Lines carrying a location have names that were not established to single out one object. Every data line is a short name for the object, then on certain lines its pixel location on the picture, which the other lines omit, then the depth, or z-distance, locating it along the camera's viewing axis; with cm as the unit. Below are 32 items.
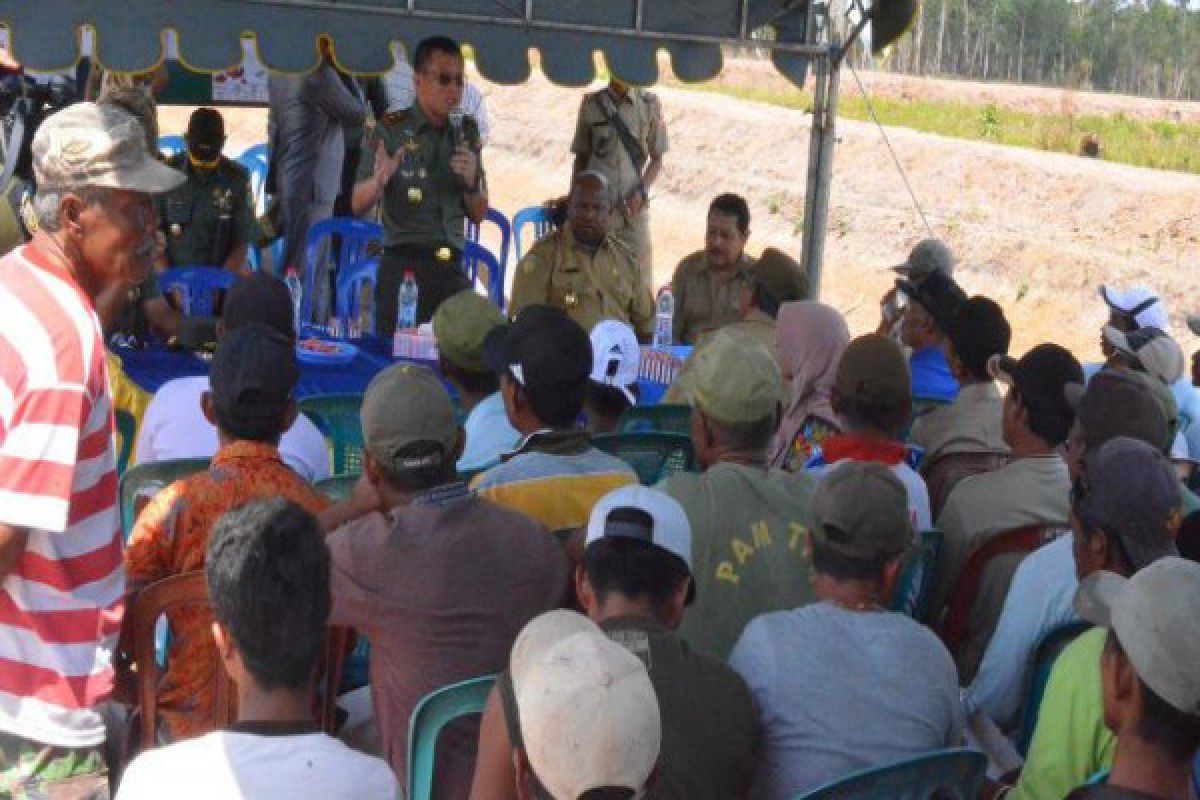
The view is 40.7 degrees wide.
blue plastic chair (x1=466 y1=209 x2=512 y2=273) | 988
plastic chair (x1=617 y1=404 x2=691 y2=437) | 560
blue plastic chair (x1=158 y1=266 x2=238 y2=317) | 754
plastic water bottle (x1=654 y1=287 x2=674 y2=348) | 787
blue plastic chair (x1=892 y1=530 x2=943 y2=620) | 423
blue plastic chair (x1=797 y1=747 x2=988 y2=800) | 271
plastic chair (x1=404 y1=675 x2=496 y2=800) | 302
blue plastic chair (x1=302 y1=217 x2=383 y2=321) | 912
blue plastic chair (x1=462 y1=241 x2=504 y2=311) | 885
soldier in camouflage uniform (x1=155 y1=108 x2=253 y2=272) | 839
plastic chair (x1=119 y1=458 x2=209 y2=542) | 412
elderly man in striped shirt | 269
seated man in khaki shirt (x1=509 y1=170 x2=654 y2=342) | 773
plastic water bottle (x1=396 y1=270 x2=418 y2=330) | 749
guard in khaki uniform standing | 1014
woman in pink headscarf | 524
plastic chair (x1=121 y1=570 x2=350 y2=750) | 323
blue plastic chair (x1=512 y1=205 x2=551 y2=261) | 1013
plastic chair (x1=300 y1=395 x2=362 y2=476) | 525
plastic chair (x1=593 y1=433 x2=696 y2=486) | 489
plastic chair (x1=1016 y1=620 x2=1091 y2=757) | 353
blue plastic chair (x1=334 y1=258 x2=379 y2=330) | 824
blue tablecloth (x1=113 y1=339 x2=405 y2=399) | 595
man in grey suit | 1063
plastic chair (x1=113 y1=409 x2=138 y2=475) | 513
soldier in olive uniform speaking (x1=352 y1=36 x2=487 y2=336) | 802
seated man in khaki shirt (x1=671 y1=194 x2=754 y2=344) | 784
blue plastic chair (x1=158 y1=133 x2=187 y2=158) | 1207
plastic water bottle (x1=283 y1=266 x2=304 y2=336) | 700
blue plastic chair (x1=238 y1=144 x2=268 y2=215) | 1286
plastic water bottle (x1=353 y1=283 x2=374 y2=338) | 800
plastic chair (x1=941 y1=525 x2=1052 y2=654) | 429
